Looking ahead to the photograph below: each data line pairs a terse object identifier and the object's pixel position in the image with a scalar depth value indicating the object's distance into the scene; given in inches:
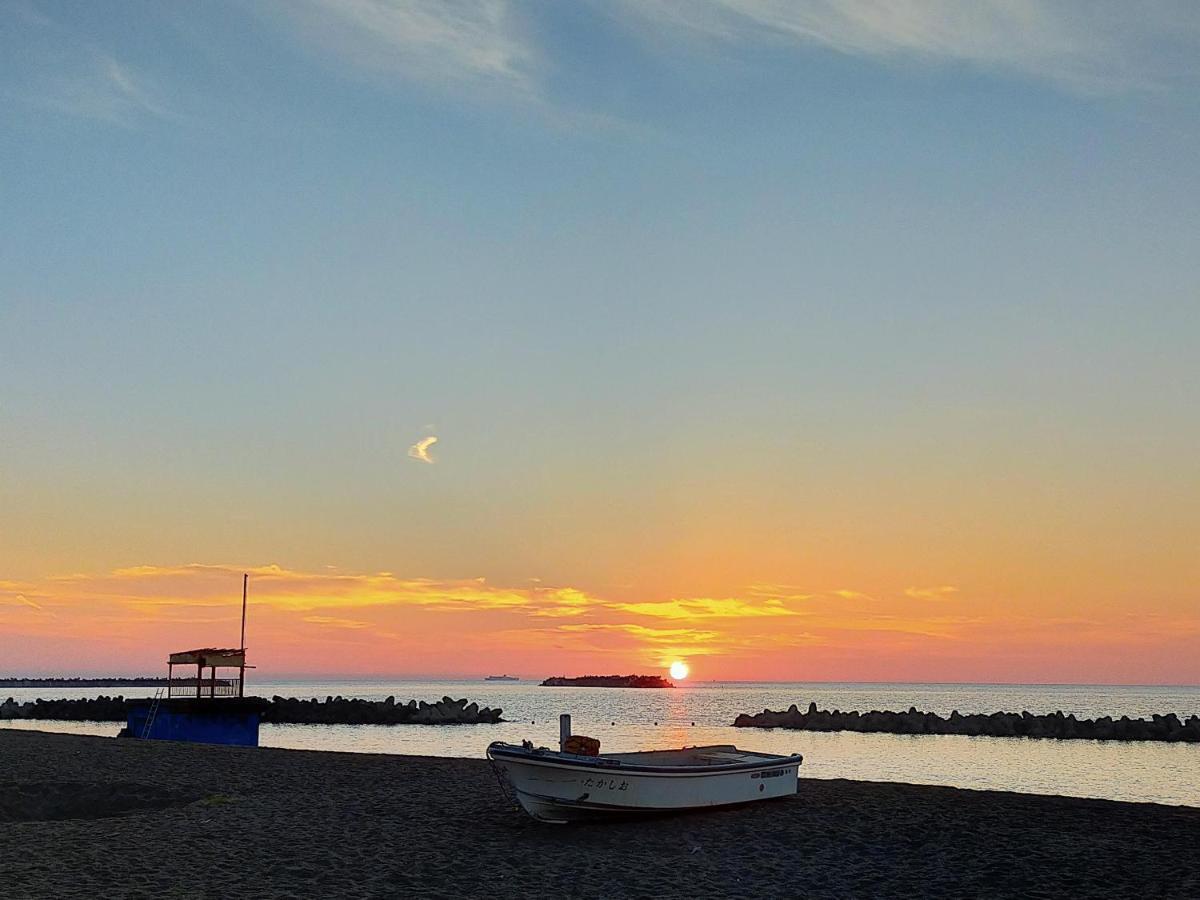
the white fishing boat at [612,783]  774.5
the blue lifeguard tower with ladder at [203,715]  1782.7
